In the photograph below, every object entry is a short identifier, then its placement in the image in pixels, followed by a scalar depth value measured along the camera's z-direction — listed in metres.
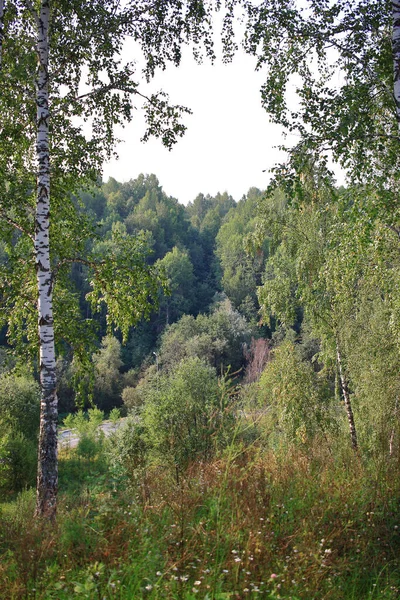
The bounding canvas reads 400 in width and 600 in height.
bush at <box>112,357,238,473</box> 18.11
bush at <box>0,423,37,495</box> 18.11
